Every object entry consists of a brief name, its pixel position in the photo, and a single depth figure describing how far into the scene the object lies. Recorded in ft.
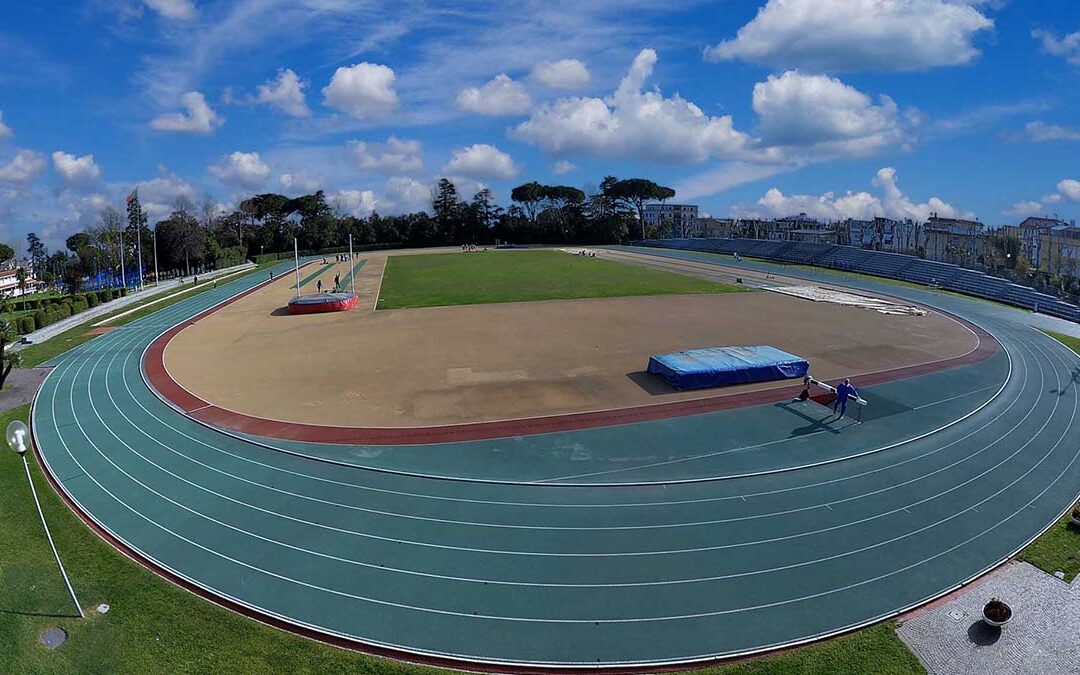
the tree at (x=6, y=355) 64.03
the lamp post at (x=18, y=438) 27.69
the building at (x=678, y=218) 358.02
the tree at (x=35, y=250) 248.42
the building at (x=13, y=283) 202.80
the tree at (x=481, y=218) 321.11
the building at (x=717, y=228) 337.31
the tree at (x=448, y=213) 320.50
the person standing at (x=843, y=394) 52.13
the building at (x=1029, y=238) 181.68
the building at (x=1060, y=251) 154.81
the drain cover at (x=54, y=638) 26.39
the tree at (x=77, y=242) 195.74
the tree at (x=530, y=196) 329.31
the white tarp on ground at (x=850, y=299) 108.78
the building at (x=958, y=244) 173.08
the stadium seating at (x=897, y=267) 120.78
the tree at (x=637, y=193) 318.65
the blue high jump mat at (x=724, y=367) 60.49
